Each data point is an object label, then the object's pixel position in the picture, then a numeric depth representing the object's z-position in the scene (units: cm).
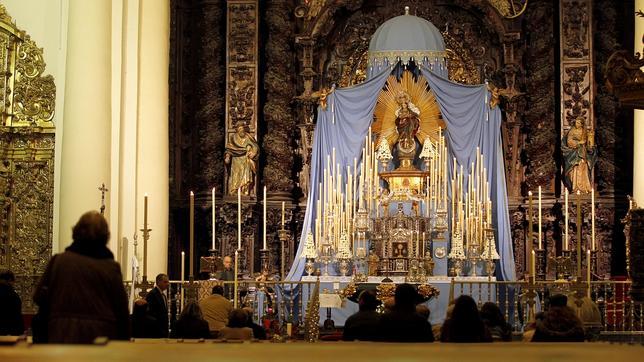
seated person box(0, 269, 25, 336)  1301
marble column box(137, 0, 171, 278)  2273
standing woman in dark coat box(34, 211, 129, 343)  862
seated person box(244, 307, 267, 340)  1430
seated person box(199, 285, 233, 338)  1549
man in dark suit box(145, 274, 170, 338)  1516
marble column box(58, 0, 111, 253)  1866
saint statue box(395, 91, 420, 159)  2391
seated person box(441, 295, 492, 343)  1025
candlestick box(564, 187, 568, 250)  1863
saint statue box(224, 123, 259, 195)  2459
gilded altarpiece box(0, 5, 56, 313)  2088
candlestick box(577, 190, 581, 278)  1596
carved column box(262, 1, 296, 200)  2498
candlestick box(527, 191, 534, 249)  1581
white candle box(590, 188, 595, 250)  2000
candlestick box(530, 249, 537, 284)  1537
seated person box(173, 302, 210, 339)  1310
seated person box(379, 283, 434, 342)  1038
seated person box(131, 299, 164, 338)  1338
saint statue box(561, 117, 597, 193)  2375
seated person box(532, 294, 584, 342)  1091
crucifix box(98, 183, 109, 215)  1850
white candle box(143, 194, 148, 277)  1613
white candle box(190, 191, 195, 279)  1656
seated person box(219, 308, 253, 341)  1298
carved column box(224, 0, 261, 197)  2494
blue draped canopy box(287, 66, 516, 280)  2364
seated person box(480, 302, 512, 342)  1195
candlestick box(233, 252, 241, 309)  1699
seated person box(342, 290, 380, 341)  1128
